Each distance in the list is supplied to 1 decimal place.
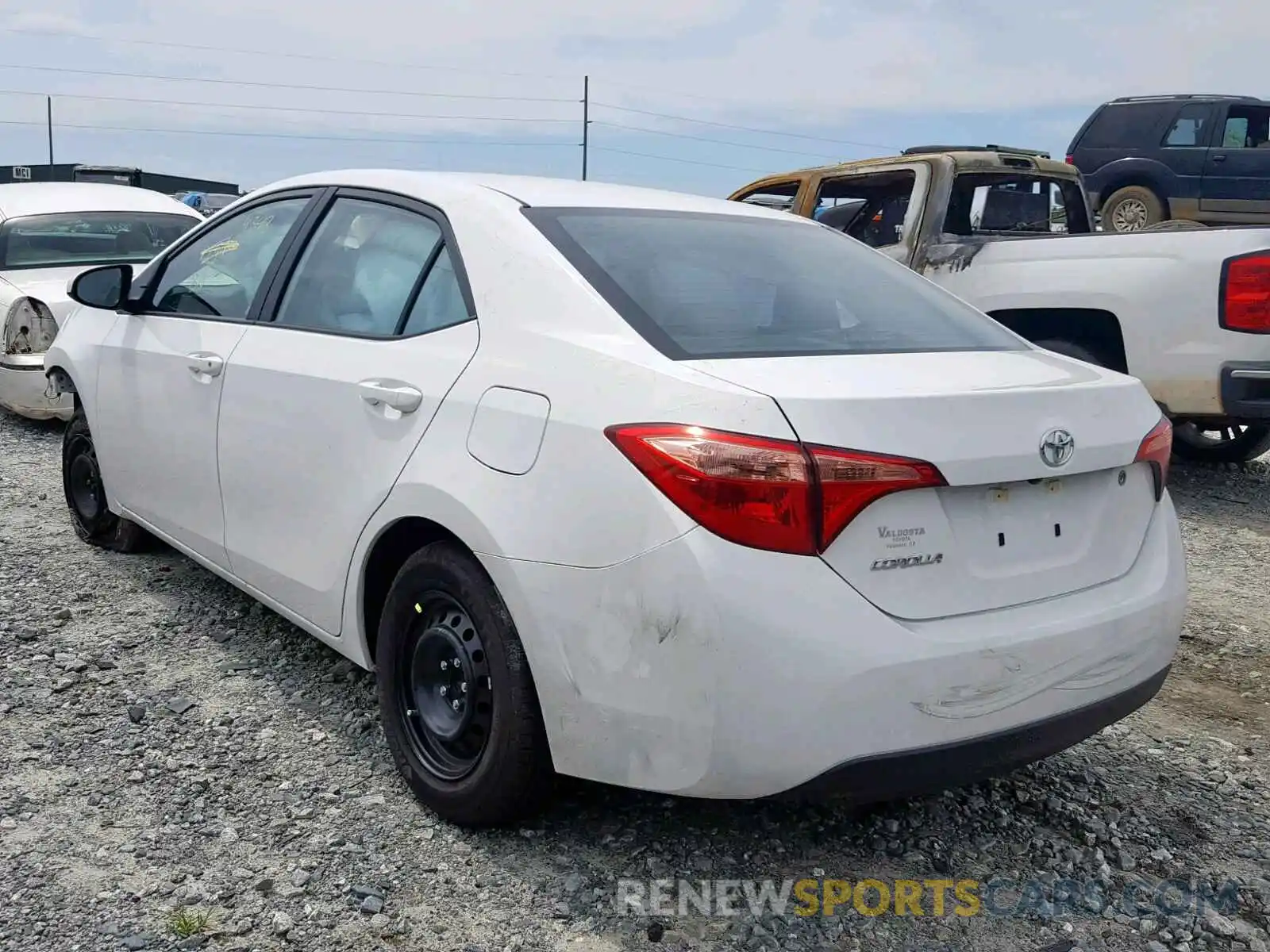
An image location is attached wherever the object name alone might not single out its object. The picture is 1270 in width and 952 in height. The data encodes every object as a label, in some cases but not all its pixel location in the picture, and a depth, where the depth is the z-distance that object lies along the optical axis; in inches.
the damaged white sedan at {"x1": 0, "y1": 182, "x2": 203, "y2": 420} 276.4
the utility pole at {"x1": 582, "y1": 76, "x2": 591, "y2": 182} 1753.9
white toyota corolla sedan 84.9
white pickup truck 223.5
